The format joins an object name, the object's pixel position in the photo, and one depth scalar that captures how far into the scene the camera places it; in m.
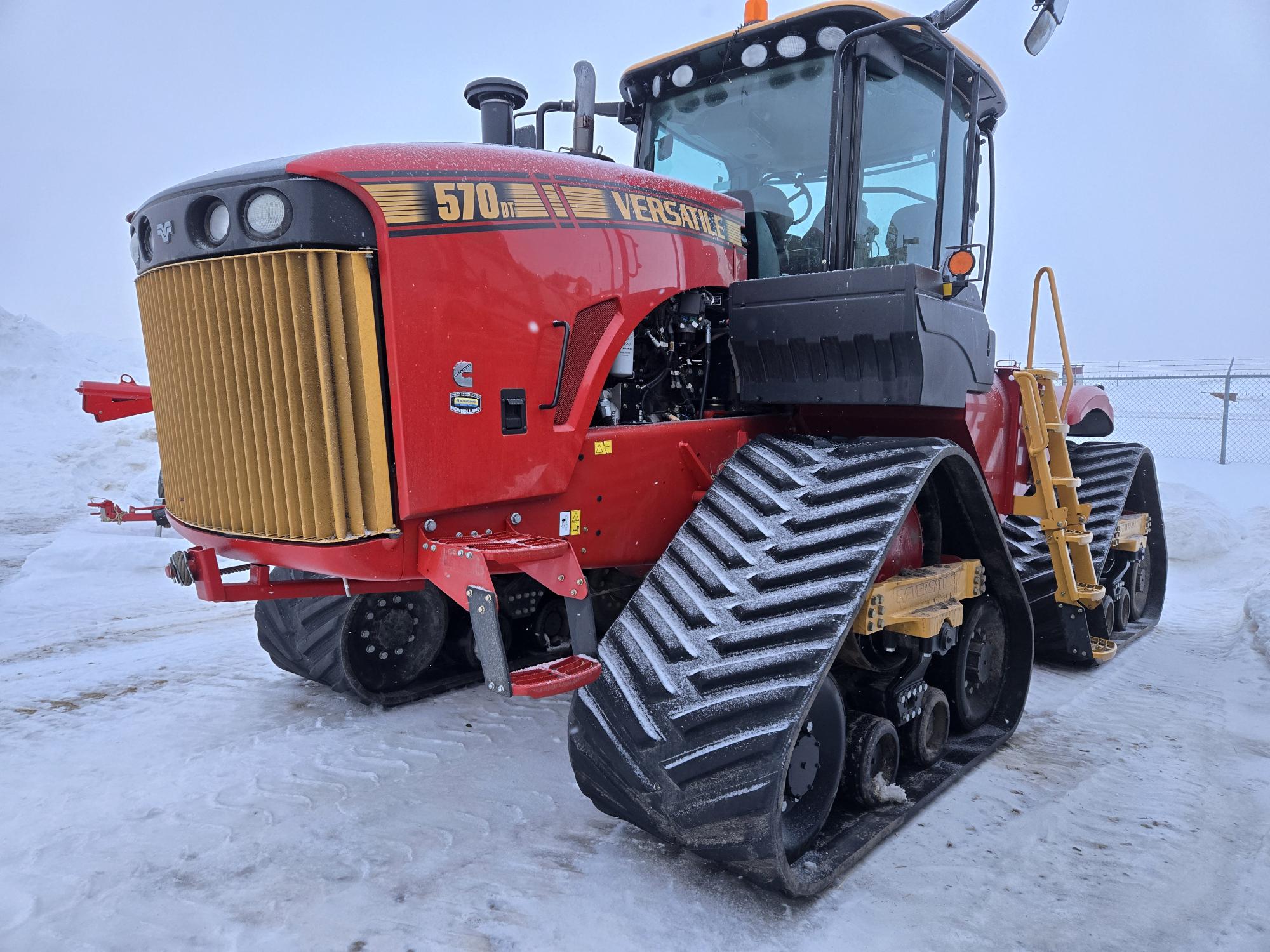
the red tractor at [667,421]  2.43
